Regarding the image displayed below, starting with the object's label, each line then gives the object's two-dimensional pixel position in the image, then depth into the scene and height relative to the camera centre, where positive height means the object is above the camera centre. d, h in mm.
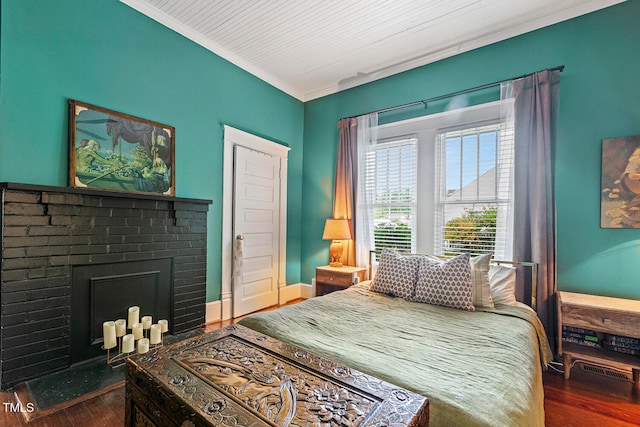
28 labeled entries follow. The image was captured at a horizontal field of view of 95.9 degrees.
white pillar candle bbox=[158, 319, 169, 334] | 2441 -951
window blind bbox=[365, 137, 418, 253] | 3412 +317
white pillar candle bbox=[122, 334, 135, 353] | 2174 -980
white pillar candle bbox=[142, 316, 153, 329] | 2404 -904
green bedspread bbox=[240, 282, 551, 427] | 1035 -675
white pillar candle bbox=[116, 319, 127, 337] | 2275 -900
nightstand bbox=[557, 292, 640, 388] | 1948 -769
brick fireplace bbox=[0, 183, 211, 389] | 1884 -429
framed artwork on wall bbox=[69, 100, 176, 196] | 2258 +538
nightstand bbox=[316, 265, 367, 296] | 3316 -725
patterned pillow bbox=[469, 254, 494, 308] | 2188 -503
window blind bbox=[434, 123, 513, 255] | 2785 +307
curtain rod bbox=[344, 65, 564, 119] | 2523 +1299
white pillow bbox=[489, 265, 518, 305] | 2275 -542
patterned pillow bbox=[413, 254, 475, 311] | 2154 -518
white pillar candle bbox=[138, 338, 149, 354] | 2166 -990
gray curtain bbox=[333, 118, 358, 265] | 3729 +505
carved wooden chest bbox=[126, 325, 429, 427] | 867 -608
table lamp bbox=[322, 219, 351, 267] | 3506 -217
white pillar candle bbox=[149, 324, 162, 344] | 2361 -981
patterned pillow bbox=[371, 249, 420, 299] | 2424 -511
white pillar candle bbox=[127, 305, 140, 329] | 2354 -834
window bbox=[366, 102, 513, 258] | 2832 +384
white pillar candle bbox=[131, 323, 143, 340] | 2281 -924
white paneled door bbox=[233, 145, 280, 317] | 3469 -183
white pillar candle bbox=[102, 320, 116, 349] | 2166 -912
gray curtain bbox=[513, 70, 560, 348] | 2443 +314
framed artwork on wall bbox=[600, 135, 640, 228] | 2225 +279
